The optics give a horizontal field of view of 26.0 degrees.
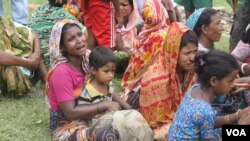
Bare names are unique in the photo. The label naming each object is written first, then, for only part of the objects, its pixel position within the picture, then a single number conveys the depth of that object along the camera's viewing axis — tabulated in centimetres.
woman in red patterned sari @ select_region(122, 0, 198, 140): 389
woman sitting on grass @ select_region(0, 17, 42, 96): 500
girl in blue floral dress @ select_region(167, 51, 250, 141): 327
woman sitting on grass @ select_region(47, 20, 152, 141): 371
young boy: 371
